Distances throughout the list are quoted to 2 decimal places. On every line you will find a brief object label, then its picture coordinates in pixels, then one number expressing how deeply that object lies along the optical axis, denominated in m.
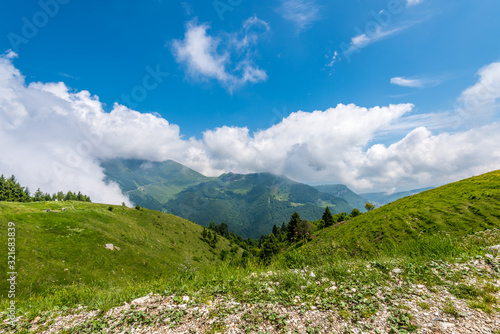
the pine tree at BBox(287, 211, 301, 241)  64.86
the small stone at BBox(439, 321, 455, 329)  4.17
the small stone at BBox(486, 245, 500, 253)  7.43
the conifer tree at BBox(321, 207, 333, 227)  65.94
